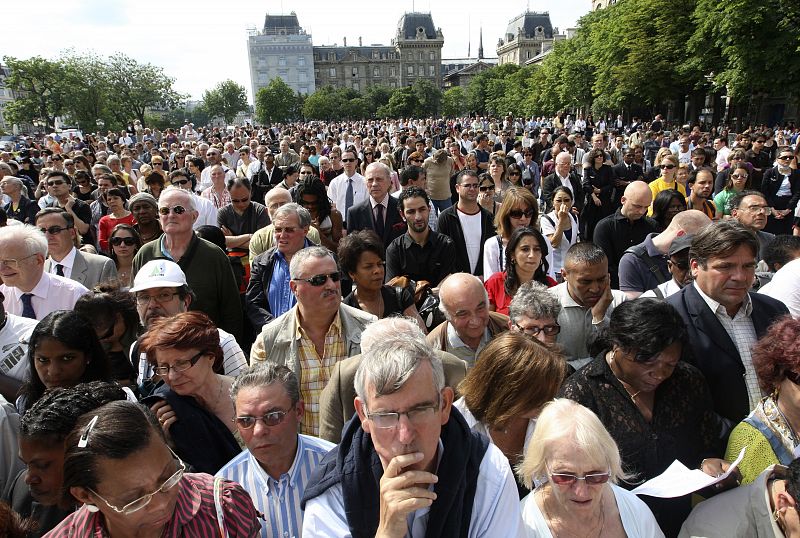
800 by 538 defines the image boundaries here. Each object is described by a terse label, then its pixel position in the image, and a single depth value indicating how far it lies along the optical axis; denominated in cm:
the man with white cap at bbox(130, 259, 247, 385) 325
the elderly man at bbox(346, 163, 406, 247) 620
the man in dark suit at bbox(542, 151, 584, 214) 839
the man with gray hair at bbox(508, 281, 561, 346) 294
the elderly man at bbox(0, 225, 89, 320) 367
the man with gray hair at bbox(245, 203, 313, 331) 422
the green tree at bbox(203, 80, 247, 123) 8444
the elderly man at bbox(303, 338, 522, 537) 148
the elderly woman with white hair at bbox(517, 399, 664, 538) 184
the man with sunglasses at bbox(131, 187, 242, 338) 414
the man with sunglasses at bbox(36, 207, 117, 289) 439
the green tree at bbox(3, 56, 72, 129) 4684
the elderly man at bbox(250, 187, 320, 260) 500
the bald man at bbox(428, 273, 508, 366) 304
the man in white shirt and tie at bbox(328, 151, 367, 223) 828
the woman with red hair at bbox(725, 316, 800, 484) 215
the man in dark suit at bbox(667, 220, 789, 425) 269
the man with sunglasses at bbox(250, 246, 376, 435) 303
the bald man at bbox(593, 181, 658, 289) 517
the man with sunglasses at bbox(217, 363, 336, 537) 215
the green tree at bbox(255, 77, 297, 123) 8375
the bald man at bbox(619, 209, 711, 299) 397
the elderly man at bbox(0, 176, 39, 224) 751
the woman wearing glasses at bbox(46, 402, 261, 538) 164
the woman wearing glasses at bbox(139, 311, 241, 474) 231
